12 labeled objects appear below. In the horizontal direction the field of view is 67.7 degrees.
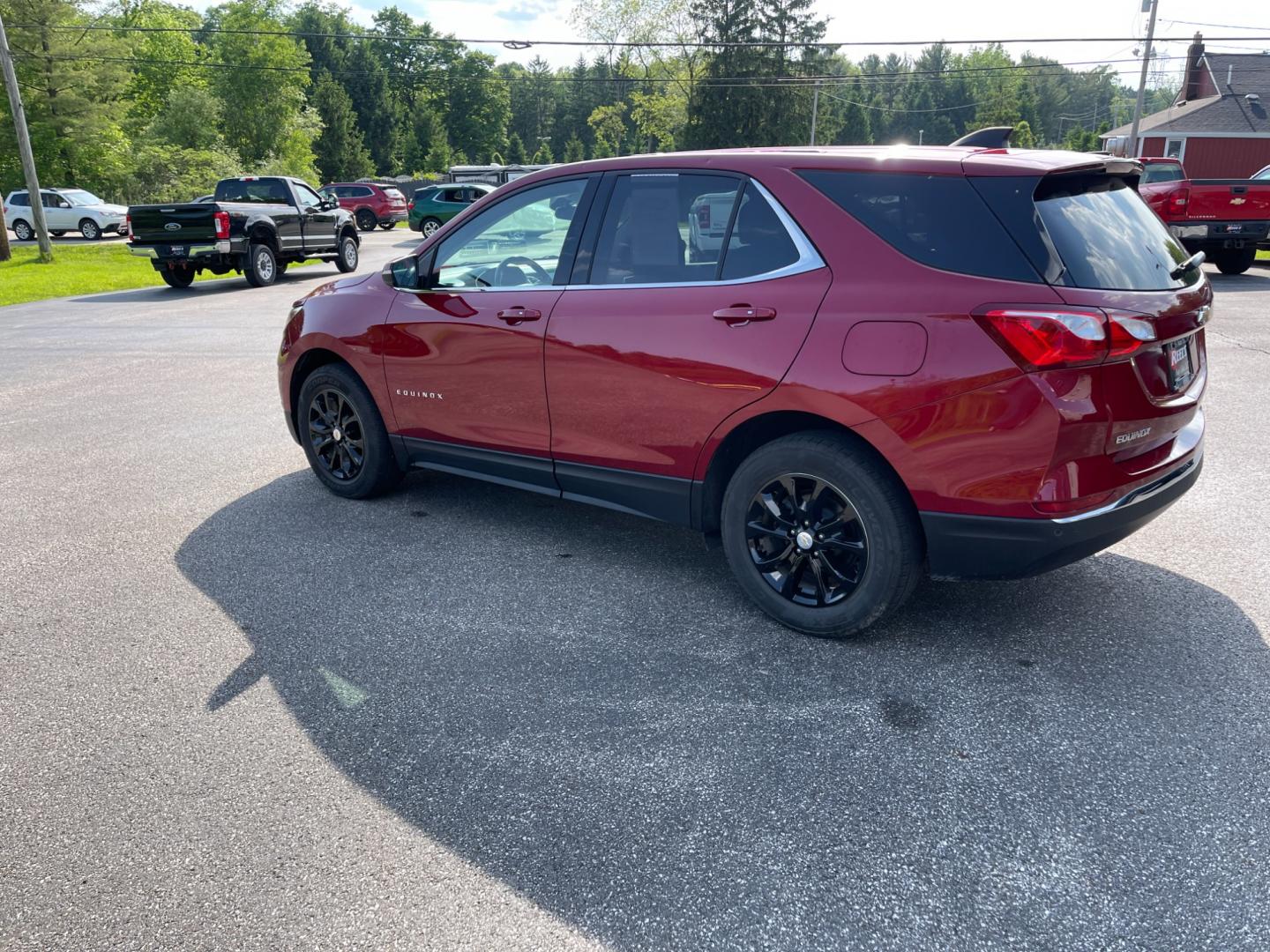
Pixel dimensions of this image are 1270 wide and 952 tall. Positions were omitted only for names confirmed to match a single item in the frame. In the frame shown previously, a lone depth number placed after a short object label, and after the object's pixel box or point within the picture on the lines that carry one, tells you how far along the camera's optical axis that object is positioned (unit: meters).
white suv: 31.69
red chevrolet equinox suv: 3.19
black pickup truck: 16.52
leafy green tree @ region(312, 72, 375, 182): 72.00
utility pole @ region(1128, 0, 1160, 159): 37.50
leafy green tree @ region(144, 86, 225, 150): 44.47
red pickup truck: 15.49
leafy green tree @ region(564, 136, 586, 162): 96.50
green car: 29.53
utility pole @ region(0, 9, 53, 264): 21.66
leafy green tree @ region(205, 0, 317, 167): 50.72
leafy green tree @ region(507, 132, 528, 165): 111.11
